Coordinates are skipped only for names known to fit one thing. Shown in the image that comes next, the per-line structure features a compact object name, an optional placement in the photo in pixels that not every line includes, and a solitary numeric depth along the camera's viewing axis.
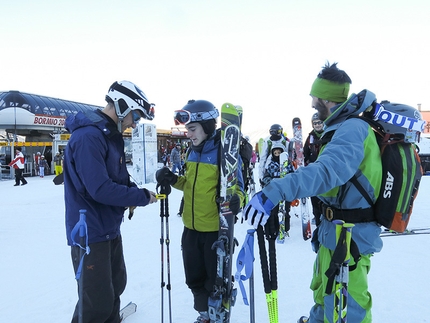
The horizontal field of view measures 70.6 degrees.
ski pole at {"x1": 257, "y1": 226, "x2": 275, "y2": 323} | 1.75
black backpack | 1.67
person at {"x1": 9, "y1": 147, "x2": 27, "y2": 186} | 13.60
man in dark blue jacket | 2.01
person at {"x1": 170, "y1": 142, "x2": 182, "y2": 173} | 14.50
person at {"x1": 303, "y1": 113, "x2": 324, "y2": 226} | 3.90
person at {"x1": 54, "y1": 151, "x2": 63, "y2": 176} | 16.92
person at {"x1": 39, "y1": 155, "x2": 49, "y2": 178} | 17.77
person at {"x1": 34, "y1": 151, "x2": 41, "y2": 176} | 19.14
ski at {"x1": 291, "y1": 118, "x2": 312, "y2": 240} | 5.31
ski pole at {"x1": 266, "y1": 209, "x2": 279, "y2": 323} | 1.73
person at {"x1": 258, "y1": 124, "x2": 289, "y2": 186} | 5.68
